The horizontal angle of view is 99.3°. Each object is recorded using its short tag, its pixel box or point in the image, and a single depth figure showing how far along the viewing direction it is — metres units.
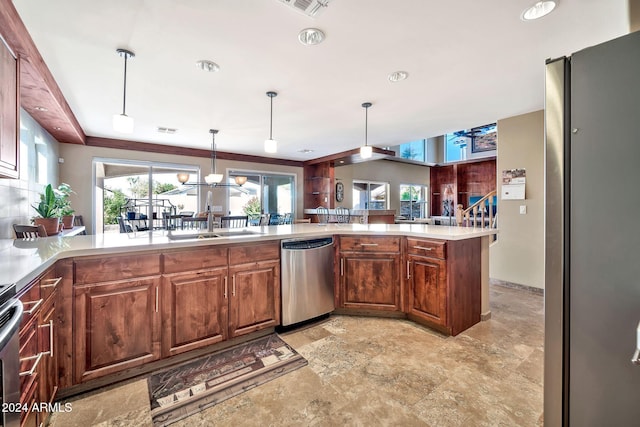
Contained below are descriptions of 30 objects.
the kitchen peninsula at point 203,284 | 1.62
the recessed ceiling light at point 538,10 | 1.71
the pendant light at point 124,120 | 2.27
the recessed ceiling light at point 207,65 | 2.45
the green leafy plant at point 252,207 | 7.14
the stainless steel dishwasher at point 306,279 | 2.46
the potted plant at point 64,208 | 3.13
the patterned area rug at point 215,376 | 1.58
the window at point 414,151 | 9.04
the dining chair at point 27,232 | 2.46
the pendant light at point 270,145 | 3.20
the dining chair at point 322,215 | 6.55
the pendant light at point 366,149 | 3.79
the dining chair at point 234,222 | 3.70
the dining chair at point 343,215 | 6.28
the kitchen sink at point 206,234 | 2.32
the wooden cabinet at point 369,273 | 2.73
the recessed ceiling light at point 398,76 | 2.66
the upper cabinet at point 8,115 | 1.63
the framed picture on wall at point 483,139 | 8.20
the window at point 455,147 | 9.08
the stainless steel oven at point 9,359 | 0.78
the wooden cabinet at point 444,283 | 2.37
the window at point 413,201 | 9.82
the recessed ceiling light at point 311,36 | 1.99
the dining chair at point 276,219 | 6.02
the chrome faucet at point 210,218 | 2.48
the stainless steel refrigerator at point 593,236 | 0.83
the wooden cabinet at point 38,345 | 1.13
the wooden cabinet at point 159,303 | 1.64
